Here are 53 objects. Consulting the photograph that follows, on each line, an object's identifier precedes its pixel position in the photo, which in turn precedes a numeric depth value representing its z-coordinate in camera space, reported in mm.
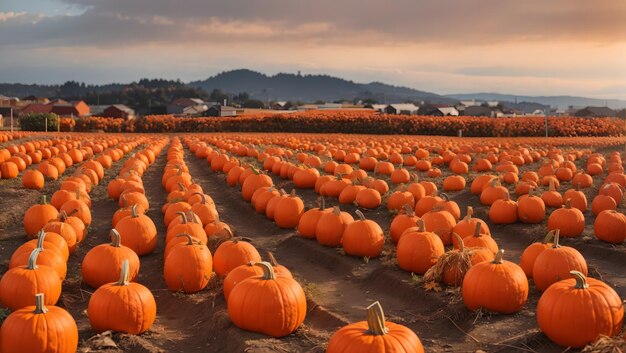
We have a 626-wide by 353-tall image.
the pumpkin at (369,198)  13844
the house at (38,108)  114131
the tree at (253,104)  145300
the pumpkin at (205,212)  11102
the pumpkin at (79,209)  11309
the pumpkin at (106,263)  8125
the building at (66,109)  108938
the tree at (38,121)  50656
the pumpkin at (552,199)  13414
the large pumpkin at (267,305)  6434
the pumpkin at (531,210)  12367
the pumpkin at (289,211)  12414
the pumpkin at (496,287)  7137
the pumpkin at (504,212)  12586
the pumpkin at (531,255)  8562
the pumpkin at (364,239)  10008
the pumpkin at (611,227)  10656
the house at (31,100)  145538
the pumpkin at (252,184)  15492
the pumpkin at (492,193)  14242
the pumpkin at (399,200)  13273
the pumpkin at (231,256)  8367
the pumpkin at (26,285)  6918
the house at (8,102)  134100
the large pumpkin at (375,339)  5035
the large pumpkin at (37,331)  5602
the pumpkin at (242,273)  7324
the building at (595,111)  104562
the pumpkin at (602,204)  12367
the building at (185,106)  119275
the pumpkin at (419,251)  8961
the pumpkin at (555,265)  7852
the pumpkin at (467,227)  9737
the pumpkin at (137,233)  9975
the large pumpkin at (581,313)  6137
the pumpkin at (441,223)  10352
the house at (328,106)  128994
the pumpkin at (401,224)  10520
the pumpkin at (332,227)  10758
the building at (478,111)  121875
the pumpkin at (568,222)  11164
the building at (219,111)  92088
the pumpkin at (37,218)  10688
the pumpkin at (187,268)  8156
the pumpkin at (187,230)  9523
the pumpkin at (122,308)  6449
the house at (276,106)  135350
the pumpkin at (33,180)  16031
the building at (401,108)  122938
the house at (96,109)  127812
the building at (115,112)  103625
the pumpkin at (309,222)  11359
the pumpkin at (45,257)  7875
